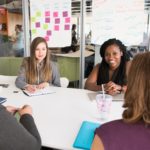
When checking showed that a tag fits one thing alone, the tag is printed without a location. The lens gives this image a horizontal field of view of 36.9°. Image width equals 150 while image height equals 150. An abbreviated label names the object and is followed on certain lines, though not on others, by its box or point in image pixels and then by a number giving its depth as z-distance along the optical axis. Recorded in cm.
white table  131
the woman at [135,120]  84
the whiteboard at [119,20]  321
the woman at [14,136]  99
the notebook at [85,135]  119
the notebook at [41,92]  205
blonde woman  242
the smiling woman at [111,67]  235
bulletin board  346
